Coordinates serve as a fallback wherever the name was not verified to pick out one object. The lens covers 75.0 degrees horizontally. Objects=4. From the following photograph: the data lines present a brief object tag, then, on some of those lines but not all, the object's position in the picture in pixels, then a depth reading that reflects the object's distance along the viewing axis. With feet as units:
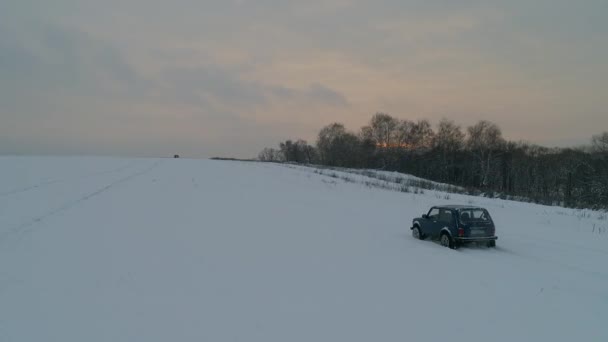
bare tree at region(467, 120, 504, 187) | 321.73
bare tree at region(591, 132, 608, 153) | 239.30
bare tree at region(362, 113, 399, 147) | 395.14
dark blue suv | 41.47
